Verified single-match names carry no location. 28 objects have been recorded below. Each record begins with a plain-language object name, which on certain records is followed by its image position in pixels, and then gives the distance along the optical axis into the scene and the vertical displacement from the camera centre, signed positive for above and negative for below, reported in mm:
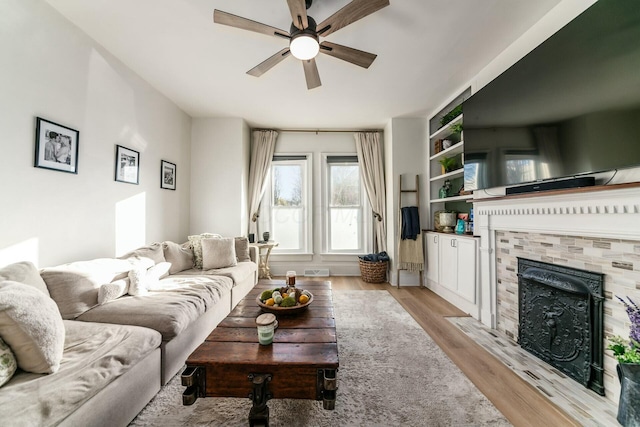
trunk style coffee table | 1197 -760
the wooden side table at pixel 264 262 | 4198 -793
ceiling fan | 1600 +1329
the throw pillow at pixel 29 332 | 1113 -529
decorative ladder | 4160 +417
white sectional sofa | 1058 -704
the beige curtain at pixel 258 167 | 4605 +935
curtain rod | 4777 +1672
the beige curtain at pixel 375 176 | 4637 +777
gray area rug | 1428 -1151
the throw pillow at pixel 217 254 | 3197 -473
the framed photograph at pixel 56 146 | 1881 +566
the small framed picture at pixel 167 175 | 3465 +605
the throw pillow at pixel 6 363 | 1045 -632
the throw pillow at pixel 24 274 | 1477 -352
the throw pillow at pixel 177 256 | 2992 -485
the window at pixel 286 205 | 4809 +240
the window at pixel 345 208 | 4844 +186
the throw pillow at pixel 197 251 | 3301 -450
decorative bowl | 1800 -660
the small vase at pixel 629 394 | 1267 -911
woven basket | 4273 -917
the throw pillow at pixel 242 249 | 3628 -468
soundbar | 1635 +247
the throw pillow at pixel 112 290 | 1874 -574
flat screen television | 1423 +814
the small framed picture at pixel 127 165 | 2672 +584
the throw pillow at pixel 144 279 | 2129 -554
